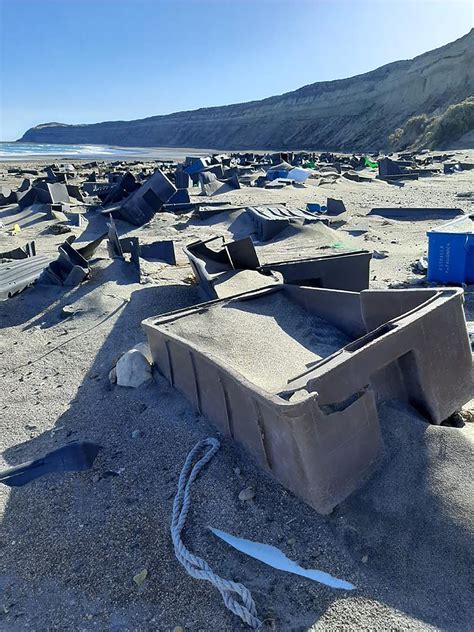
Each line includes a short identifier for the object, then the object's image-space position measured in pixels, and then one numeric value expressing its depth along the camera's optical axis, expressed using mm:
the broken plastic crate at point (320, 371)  2221
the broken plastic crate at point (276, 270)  4758
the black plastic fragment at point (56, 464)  2773
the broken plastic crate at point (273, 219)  9078
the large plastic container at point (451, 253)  5582
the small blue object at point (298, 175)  17641
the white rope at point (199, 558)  1907
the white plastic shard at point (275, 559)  2025
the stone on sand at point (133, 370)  3662
